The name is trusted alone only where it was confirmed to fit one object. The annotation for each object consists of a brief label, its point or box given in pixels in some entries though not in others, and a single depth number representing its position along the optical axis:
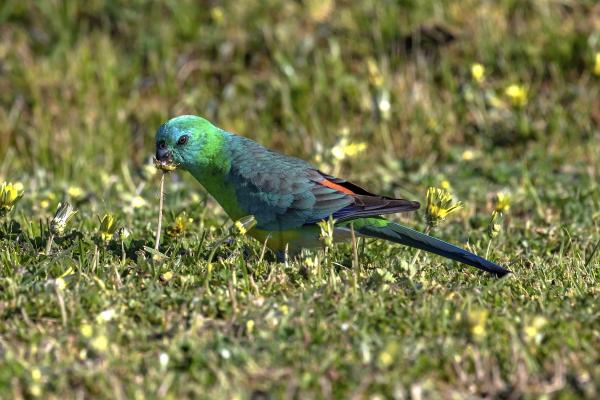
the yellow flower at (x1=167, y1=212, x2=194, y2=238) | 9.91
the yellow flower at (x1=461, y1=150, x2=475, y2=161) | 14.65
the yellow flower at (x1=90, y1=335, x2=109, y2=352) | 7.25
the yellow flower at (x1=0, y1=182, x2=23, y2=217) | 9.45
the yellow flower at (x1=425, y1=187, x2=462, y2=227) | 9.57
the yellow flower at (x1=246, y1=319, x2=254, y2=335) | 7.87
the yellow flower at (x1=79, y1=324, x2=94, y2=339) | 7.57
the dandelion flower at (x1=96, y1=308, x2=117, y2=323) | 7.97
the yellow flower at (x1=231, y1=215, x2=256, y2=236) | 9.27
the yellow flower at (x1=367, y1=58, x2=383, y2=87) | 15.80
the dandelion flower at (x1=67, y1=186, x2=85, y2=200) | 12.21
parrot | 9.71
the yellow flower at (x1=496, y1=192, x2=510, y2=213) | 10.59
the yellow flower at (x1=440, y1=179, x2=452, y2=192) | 11.63
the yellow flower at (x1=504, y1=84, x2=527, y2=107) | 14.73
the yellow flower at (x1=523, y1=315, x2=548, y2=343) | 7.50
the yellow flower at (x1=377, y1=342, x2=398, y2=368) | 7.06
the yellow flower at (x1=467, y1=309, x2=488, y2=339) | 7.44
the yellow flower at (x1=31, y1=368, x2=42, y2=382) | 7.02
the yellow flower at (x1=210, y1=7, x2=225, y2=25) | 17.12
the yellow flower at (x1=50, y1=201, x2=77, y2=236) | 9.42
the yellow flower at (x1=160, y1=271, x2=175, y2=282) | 8.91
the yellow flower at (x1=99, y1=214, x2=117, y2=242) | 9.22
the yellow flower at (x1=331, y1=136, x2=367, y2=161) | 12.73
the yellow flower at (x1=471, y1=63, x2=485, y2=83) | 14.65
